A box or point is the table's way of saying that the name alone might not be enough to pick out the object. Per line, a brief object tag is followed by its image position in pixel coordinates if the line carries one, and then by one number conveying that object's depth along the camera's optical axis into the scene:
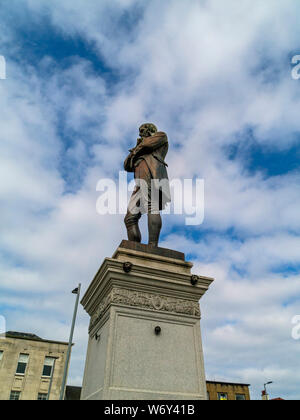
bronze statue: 6.71
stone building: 37.56
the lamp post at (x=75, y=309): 20.19
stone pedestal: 4.77
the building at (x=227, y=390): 43.56
